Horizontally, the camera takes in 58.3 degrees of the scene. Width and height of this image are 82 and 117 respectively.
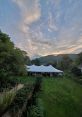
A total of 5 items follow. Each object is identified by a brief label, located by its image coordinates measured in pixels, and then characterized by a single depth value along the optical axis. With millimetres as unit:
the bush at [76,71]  20596
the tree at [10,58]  8699
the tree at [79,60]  25063
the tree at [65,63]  30051
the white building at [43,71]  18470
